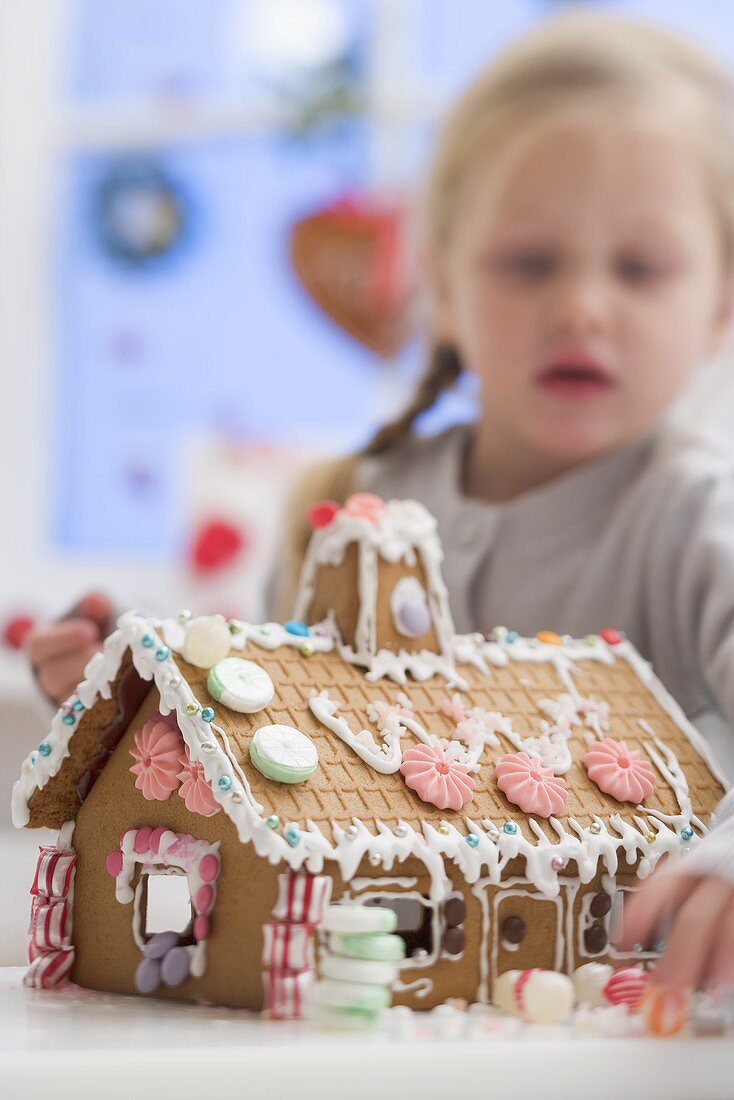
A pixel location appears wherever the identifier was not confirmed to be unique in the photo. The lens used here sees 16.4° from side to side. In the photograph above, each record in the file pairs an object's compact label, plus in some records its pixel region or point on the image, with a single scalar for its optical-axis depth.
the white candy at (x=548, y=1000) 0.68
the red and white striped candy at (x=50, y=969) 0.75
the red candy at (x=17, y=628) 1.49
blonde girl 0.92
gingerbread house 0.69
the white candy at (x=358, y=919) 0.66
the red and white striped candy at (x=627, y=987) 0.69
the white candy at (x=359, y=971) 0.67
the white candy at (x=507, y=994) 0.69
